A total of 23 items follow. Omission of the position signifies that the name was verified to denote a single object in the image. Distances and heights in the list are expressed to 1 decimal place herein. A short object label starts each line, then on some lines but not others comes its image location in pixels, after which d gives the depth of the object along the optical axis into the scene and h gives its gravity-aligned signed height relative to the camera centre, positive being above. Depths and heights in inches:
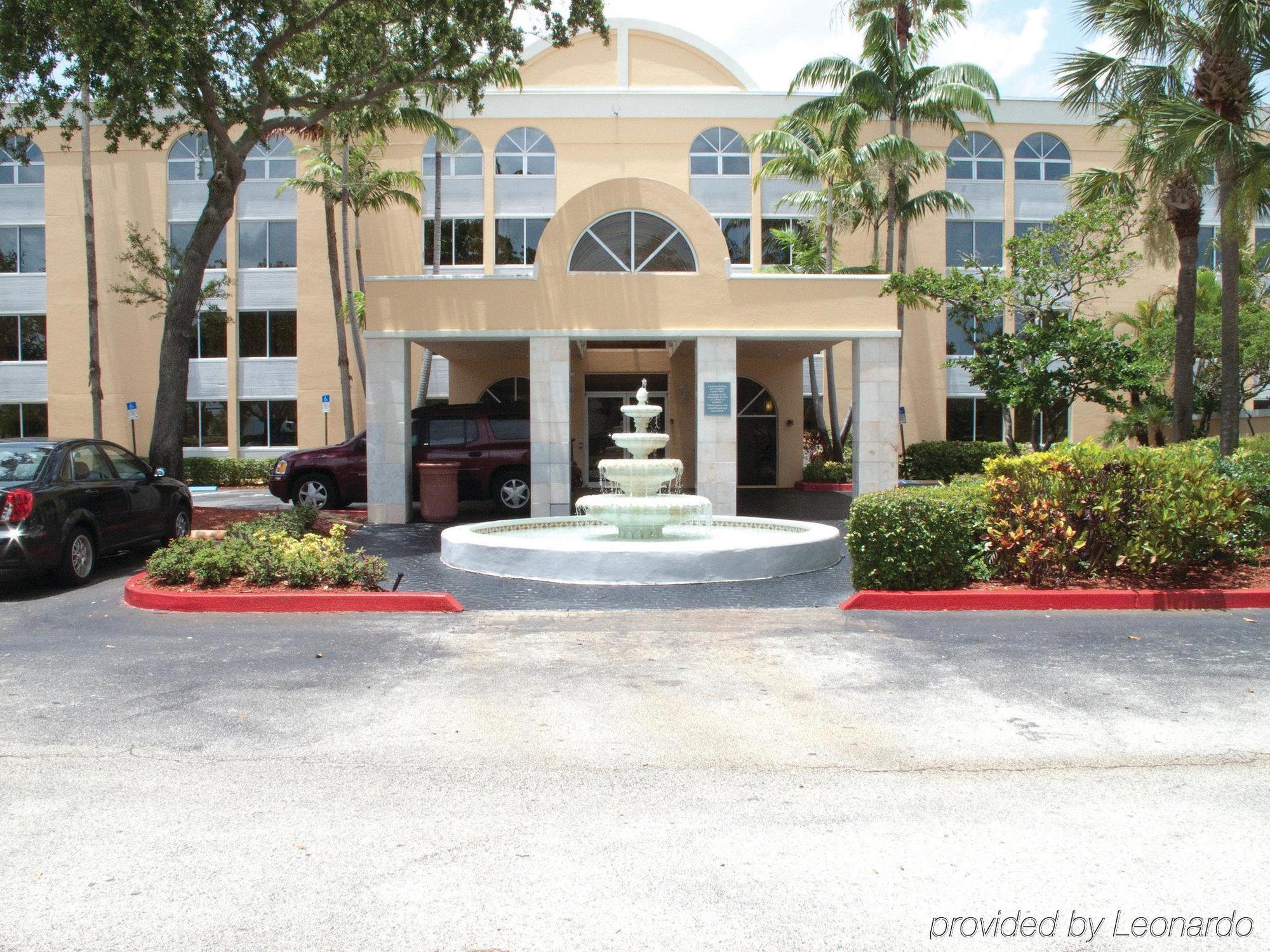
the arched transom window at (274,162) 1171.9 +340.5
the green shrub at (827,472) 1007.6 -29.9
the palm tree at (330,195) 998.4 +256.9
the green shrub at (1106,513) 372.5 -27.6
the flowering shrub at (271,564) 375.9 -44.6
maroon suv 714.8 -9.7
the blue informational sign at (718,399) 657.6 +30.4
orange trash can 672.4 -31.6
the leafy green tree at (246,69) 571.8 +245.2
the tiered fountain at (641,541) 414.3 -46.7
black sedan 381.7 -23.8
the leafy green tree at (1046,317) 689.0 +95.7
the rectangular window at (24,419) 1187.9 +37.4
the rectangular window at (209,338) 1186.6 +132.6
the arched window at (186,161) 1178.6 +345.2
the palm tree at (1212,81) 533.0 +206.2
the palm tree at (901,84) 931.3 +343.4
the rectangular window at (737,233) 1165.7 +249.1
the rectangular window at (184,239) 1182.3 +252.5
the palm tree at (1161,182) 586.9 +166.1
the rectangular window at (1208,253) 1182.3 +226.9
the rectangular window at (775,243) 1167.6 +238.1
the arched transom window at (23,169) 1184.8 +337.6
